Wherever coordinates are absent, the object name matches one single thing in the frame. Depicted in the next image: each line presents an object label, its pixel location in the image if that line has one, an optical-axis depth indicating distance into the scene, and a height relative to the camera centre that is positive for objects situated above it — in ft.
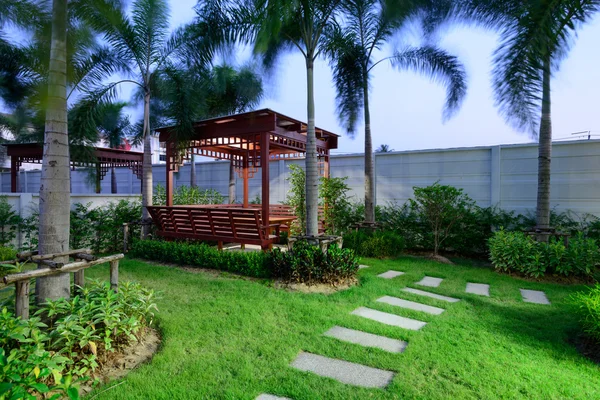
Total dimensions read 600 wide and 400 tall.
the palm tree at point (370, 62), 24.58 +10.66
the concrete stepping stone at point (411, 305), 13.38 -4.60
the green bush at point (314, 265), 16.24 -3.42
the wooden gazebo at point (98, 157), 37.11 +4.91
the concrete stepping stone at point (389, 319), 11.74 -4.58
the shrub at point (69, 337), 6.50 -3.40
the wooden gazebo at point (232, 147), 21.09 +3.11
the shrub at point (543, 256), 18.63 -3.46
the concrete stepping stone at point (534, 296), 15.30 -4.87
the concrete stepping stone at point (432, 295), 14.94 -4.67
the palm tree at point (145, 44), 22.67 +10.87
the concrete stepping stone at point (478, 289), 16.27 -4.77
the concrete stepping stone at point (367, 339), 10.01 -4.54
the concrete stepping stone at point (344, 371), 8.14 -4.56
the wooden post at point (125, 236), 24.53 -2.90
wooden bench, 20.98 -1.91
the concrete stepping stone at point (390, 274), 18.88 -4.57
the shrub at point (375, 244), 23.80 -3.42
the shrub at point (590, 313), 10.18 -3.82
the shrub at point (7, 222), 21.29 -1.62
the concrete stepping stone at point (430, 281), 17.54 -4.67
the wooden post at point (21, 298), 8.04 -2.48
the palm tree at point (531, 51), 13.82 +6.42
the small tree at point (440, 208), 23.15 -0.85
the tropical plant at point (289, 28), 16.16 +9.82
